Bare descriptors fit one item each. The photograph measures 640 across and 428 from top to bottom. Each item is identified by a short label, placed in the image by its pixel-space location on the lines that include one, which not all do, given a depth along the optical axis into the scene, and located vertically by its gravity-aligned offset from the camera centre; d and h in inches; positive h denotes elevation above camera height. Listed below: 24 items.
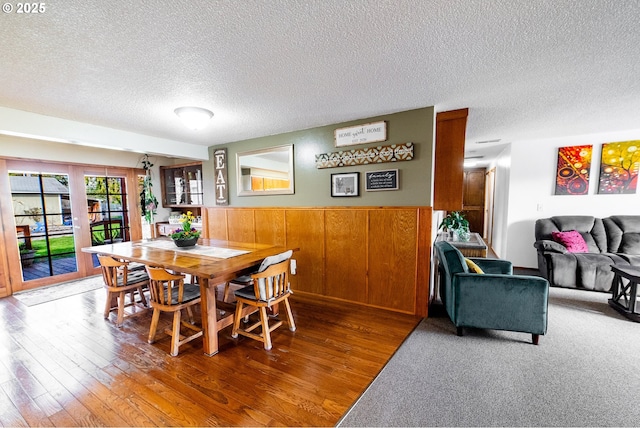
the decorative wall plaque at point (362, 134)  117.7 +30.4
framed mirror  150.3 +17.2
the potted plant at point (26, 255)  147.8 -32.0
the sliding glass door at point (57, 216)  143.1 -10.2
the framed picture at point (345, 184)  125.9 +6.5
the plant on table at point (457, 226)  153.5 -19.0
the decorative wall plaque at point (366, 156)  112.8 +19.6
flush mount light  100.5 +34.0
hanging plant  197.3 +1.2
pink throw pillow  146.0 -27.5
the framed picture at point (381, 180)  116.4 +7.7
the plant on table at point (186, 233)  116.2 -16.1
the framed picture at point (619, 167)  147.7 +15.5
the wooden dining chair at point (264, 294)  87.5 -35.3
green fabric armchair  87.6 -37.8
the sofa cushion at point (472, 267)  101.3 -29.2
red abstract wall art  158.1 +15.4
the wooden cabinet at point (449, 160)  112.6 +16.3
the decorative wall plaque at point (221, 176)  175.0 +15.9
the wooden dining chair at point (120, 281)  102.2 -35.0
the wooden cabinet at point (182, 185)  195.0 +11.4
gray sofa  133.6 -32.8
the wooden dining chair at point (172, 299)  84.1 -35.9
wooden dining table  83.9 -23.0
